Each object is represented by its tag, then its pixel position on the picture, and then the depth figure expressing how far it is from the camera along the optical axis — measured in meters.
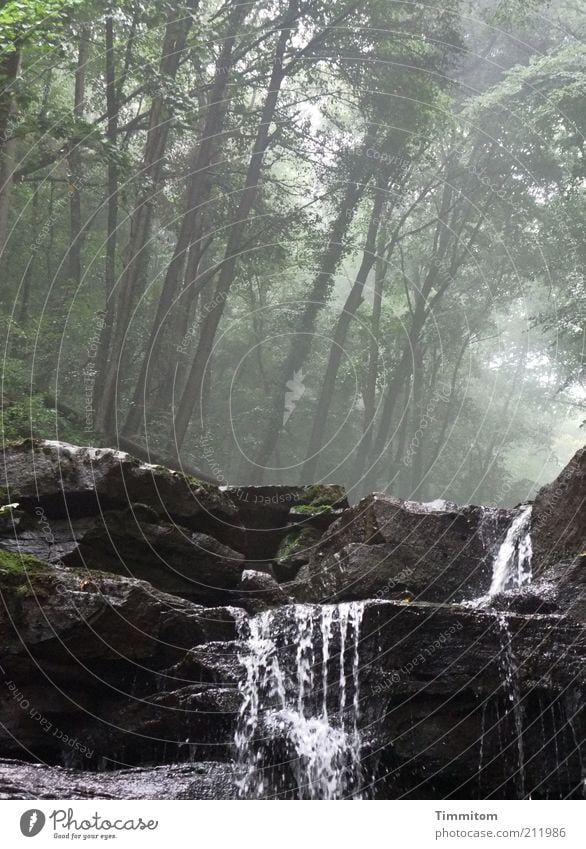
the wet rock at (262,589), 11.94
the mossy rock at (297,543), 13.96
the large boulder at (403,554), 12.85
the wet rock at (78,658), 9.45
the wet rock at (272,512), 14.32
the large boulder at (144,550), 12.27
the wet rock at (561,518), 11.81
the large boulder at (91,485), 12.41
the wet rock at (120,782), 7.92
